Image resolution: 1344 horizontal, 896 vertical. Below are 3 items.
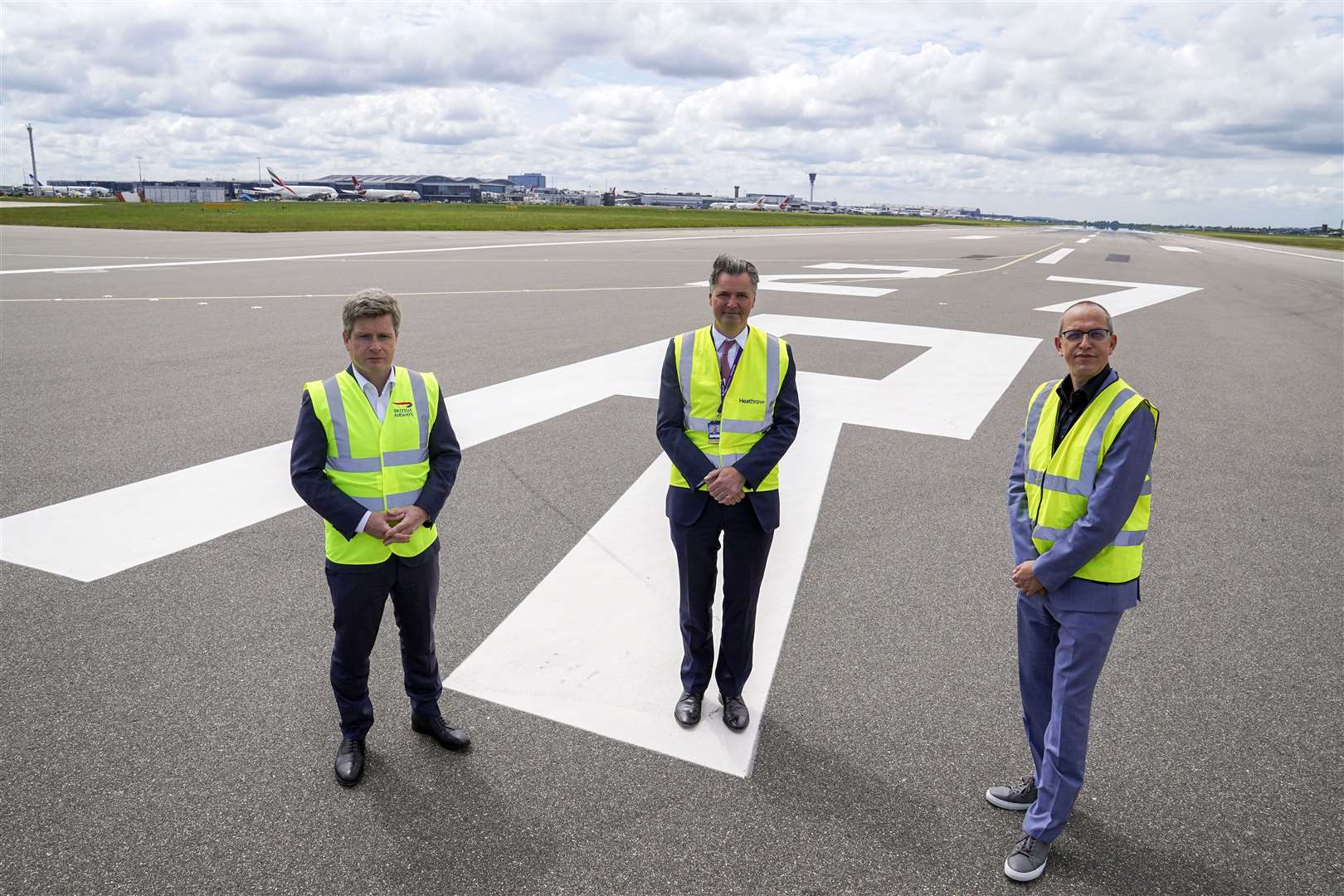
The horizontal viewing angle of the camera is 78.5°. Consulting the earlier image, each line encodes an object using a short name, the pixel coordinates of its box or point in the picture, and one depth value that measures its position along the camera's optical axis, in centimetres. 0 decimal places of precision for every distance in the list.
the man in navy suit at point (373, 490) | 318
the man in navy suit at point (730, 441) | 351
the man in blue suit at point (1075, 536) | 280
